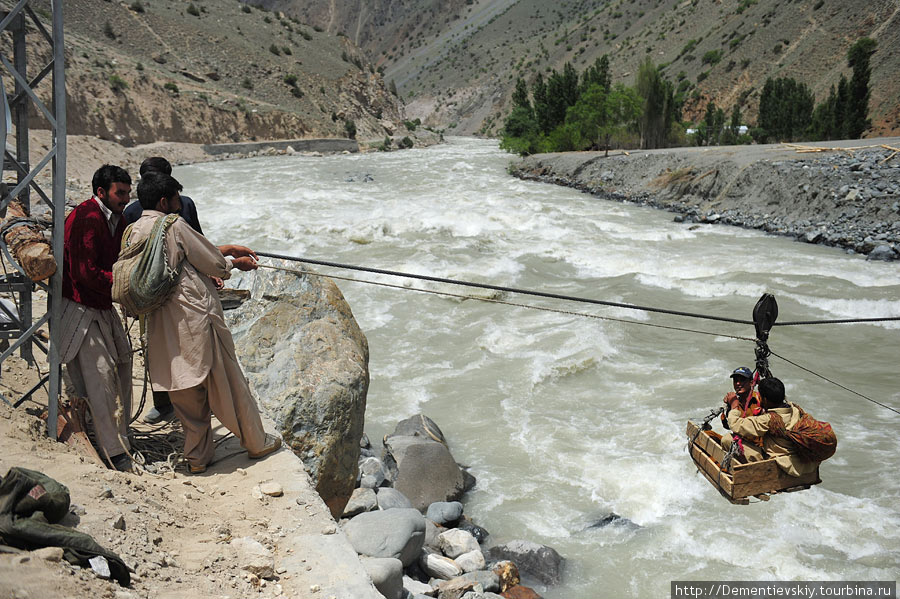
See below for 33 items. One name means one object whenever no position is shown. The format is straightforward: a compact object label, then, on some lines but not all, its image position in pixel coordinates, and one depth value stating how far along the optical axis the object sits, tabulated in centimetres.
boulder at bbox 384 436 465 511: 599
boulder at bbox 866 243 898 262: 1427
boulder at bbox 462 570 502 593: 468
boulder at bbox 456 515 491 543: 564
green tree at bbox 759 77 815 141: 2972
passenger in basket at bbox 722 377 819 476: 400
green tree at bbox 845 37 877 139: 2623
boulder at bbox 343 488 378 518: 518
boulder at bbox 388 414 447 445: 692
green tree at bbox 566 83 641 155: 3203
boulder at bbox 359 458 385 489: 581
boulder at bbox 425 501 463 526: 567
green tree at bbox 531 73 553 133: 3947
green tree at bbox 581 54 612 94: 3963
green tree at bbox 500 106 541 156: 3872
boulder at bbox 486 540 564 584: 519
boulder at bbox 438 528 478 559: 510
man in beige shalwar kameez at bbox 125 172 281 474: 347
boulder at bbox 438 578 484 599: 434
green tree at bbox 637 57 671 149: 3356
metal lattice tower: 332
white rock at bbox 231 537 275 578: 296
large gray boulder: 470
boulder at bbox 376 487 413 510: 550
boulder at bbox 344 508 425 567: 432
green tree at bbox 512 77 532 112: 4409
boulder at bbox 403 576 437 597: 429
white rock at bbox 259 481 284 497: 360
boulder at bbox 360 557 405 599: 372
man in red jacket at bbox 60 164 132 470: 360
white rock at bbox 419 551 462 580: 468
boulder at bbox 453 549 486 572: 493
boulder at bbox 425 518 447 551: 512
